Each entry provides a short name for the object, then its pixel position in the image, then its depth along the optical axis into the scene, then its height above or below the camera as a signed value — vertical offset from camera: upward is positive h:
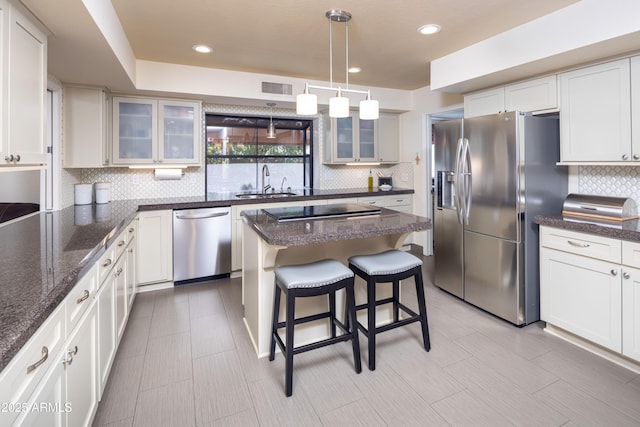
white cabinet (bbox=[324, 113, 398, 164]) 4.86 +1.13
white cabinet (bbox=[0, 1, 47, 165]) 1.54 +0.66
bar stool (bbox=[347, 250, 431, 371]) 2.18 -0.38
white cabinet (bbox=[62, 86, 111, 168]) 3.20 +0.88
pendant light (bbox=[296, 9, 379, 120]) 2.26 +0.76
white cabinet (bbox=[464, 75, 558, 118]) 2.83 +1.09
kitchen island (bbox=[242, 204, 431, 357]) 2.00 -0.22
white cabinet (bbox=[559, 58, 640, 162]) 2.38 +0.75
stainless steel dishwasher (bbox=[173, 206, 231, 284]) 3.70 -0.29
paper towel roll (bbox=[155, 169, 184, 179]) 4.04 +0.53
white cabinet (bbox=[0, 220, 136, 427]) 0.92 -0.50
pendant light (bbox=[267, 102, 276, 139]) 4.43 +1.12
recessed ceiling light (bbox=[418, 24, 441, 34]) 2.74 +1.53
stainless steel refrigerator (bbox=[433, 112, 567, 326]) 2.71 +0.12
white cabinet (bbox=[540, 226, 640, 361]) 2.14 -0.51
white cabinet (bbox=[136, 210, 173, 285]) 3.54 -0.31
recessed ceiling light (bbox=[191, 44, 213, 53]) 3.14 +1.59
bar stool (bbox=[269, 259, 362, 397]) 1.96 -0.44
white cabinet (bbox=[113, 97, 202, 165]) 3.68 +0.97
